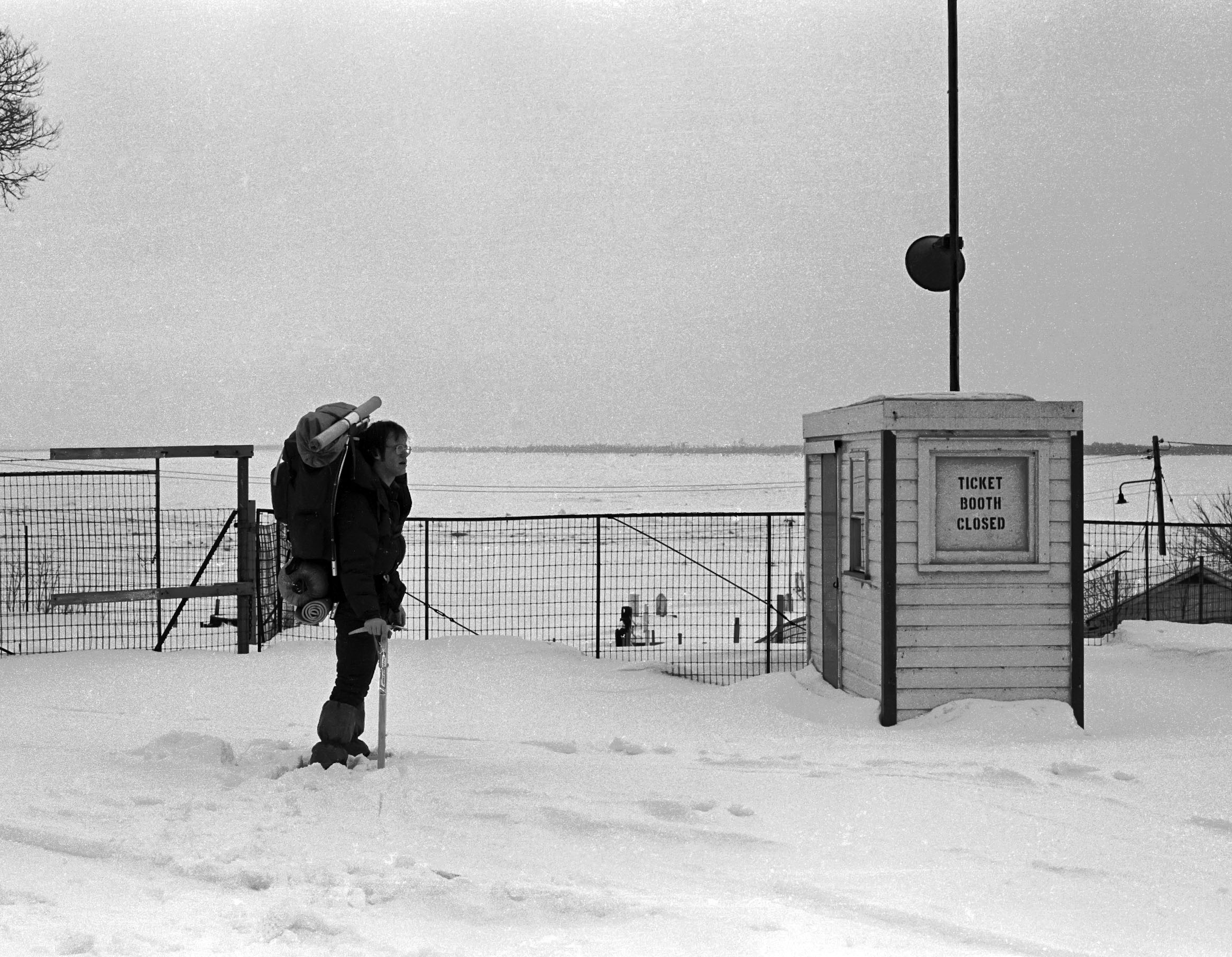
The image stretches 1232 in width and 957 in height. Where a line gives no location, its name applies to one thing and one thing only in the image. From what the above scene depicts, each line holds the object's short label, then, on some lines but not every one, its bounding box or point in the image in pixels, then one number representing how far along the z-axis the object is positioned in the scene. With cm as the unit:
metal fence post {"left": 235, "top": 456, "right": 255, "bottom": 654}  1160
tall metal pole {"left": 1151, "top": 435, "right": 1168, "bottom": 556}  2450
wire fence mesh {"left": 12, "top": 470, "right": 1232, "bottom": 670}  1212
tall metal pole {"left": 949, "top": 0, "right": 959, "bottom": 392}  965
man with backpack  608
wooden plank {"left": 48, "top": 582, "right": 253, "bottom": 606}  1057
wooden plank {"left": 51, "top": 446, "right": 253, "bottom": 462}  1102
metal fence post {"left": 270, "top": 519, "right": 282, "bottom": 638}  1165
